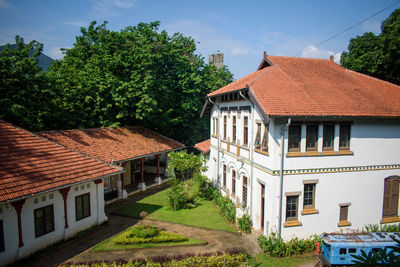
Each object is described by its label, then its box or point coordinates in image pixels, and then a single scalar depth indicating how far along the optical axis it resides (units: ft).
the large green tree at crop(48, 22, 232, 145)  82.02
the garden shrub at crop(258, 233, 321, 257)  41.96
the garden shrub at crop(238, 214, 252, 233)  50.03
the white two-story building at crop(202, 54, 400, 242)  43.06
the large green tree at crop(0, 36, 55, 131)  60.13
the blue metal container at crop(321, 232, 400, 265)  37.56
